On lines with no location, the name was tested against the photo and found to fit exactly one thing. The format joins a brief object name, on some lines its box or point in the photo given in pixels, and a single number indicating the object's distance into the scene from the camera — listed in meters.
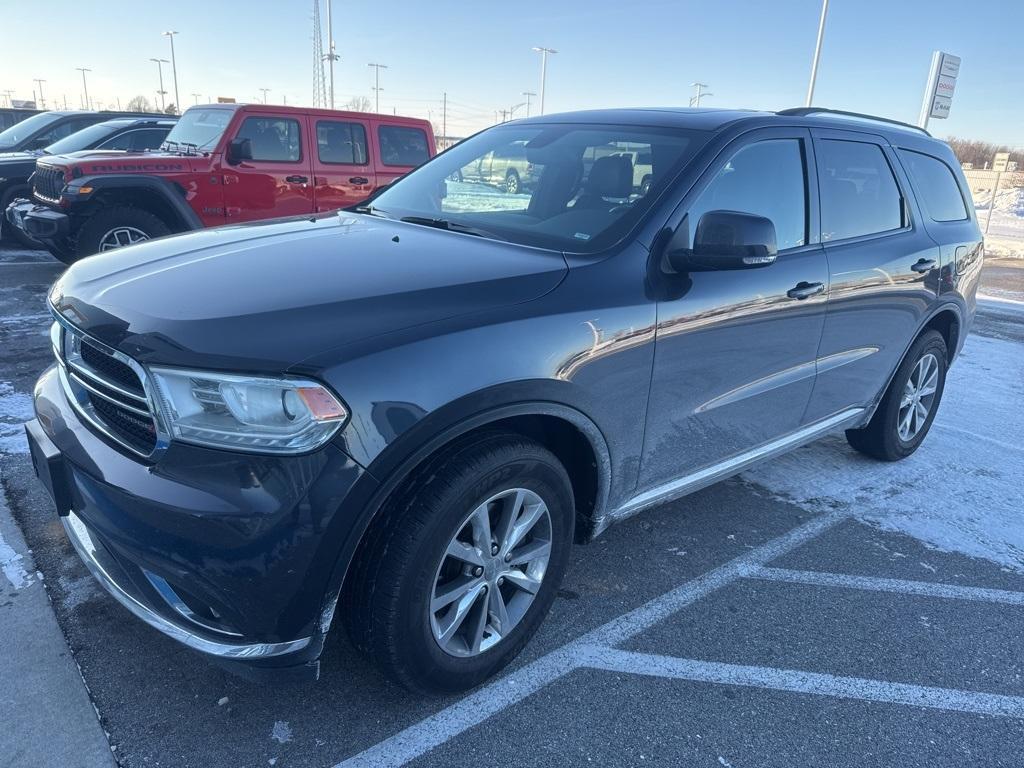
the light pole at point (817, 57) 25.22
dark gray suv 1.87
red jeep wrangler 7.32
